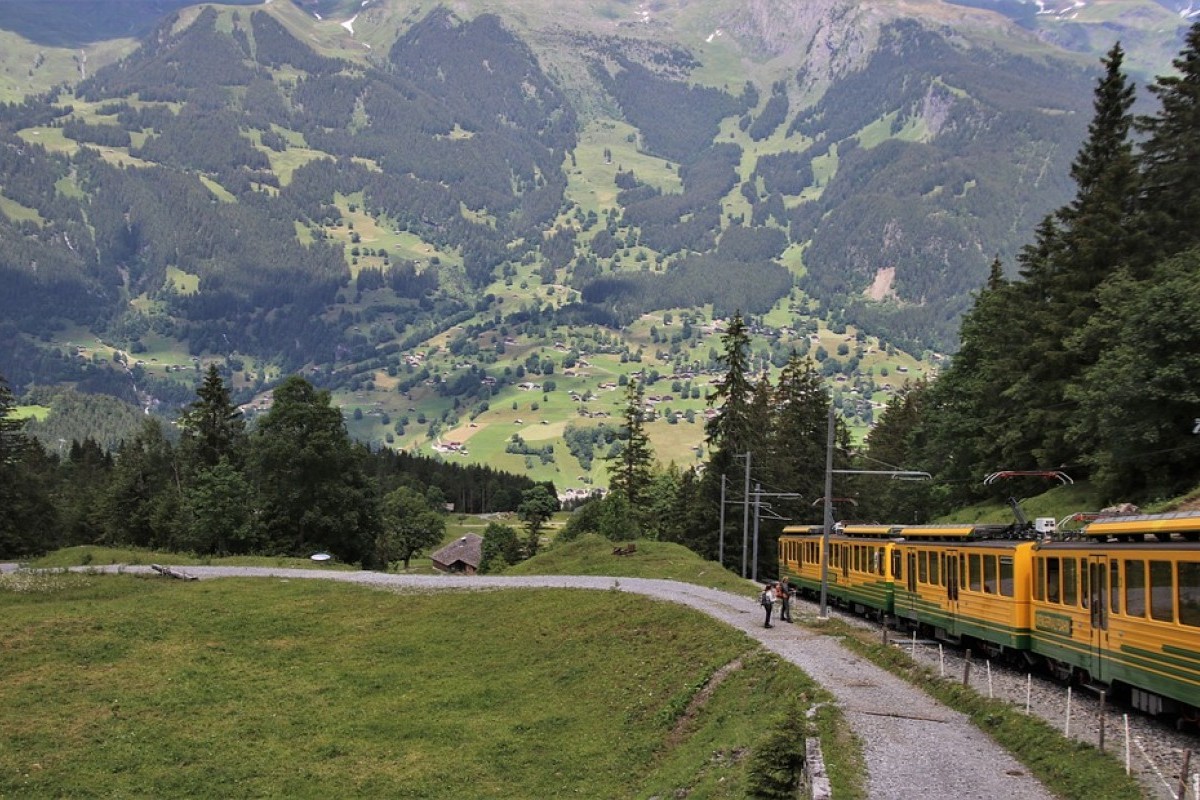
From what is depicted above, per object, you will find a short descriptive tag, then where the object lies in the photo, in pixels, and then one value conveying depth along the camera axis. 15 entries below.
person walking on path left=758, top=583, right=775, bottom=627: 38.68
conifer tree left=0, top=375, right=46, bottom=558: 83.88
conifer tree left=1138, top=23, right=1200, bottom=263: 52.09
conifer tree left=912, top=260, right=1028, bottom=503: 60.25
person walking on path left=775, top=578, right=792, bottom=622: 40.76
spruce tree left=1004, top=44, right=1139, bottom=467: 52.97
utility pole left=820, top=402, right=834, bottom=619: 41.43
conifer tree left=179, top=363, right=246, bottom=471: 90.00
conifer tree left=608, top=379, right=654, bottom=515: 95.69
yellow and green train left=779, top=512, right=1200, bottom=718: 19.27
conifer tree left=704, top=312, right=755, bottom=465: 82.94
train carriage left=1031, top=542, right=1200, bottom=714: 18.83
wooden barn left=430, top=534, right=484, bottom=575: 125.62
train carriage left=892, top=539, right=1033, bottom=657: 28.41
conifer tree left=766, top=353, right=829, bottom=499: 88.50
